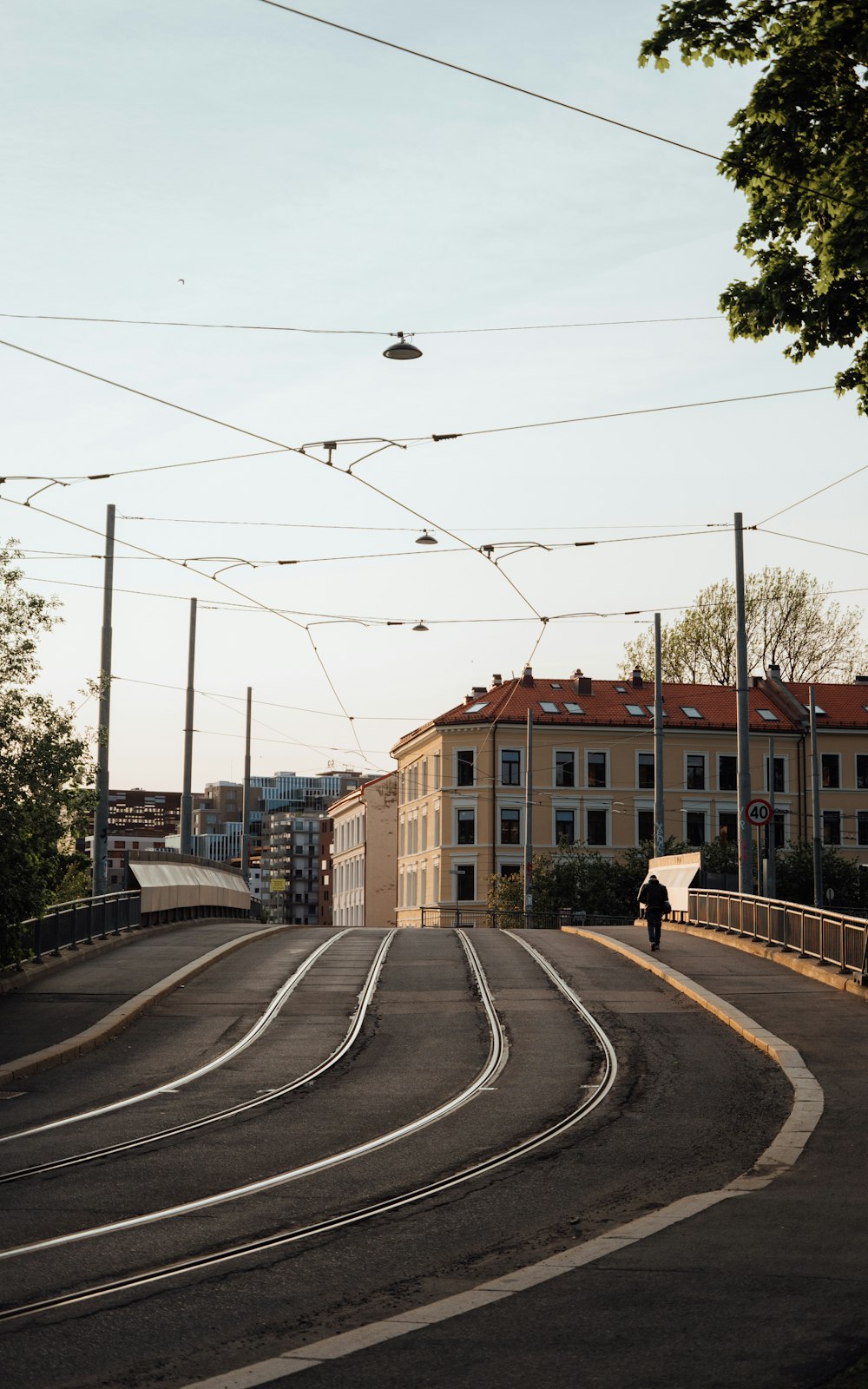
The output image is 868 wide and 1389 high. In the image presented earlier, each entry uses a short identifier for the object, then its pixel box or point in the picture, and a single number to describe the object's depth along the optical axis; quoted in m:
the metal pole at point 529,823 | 61.53
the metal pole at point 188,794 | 44.44
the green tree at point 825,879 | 65.19
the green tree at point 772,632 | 70.19
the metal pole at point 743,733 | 30.53
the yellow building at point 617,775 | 80.50
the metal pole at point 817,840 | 53.19
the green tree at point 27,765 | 22.36
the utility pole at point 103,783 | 30.06
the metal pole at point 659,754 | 45.03
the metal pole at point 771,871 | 38.26
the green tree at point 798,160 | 14.74
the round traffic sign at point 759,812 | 27.84
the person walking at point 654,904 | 29.11
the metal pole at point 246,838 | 56.67
